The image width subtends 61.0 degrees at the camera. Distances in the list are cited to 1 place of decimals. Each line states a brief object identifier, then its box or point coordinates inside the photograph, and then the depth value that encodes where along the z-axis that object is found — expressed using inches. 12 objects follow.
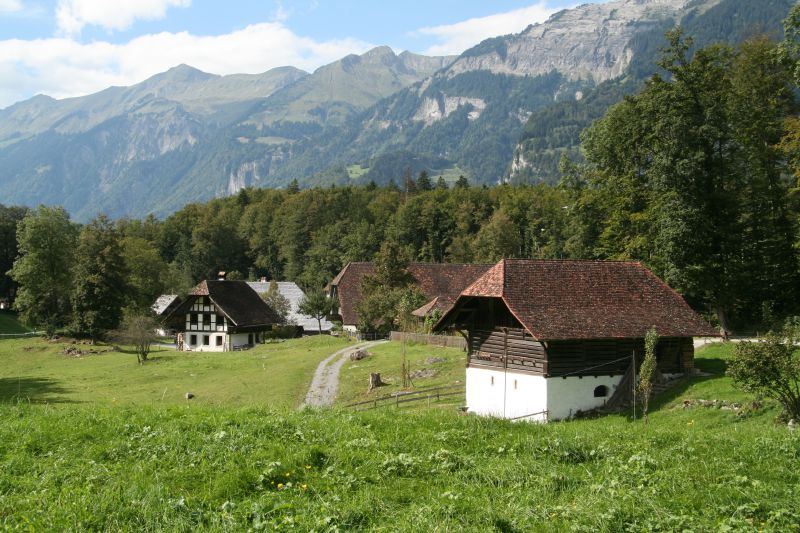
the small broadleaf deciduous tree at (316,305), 3048.7
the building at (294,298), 3476.9
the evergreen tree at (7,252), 4276.6
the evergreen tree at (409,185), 6032.0
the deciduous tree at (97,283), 2824.8
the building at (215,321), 2901.1
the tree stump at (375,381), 1584.6
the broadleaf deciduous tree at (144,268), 3698.3
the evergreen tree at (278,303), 3297.2
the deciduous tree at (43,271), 3164.4
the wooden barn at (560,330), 1196.5
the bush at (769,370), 826.8
